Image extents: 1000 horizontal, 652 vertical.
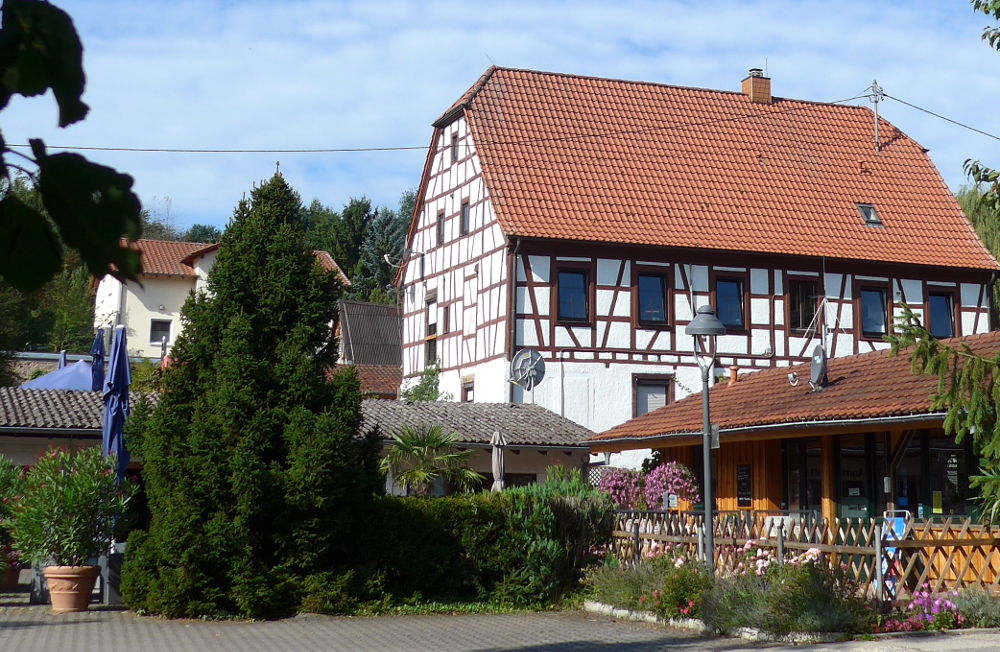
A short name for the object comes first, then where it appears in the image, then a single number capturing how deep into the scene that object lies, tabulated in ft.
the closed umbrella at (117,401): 56.90
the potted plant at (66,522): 49.55
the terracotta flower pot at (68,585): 49.62
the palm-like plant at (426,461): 77.05
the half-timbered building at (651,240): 106.83
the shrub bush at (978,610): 43.34
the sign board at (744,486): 72.64
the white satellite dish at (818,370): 69.41
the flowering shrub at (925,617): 42.63
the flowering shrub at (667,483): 73.56
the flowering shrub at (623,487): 74.23
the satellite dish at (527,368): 103.19
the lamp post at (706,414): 48.70
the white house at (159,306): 219.00
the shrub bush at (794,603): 41.73
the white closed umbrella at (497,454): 73.72
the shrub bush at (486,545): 54.60
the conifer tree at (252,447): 47.91
